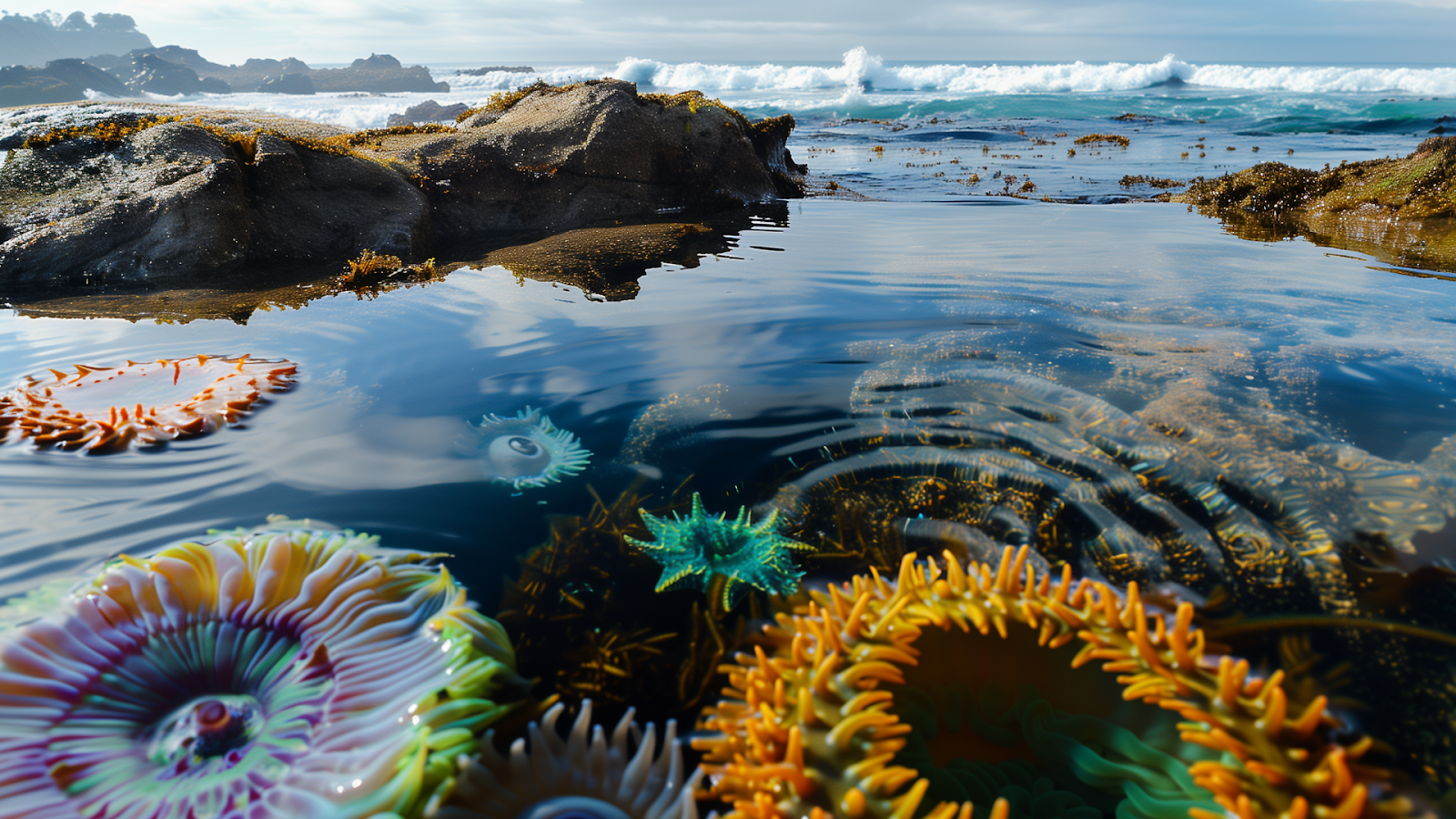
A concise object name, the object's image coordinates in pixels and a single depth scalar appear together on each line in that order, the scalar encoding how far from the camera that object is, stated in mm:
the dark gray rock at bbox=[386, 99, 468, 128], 32156
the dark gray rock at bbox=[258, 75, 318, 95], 82038
